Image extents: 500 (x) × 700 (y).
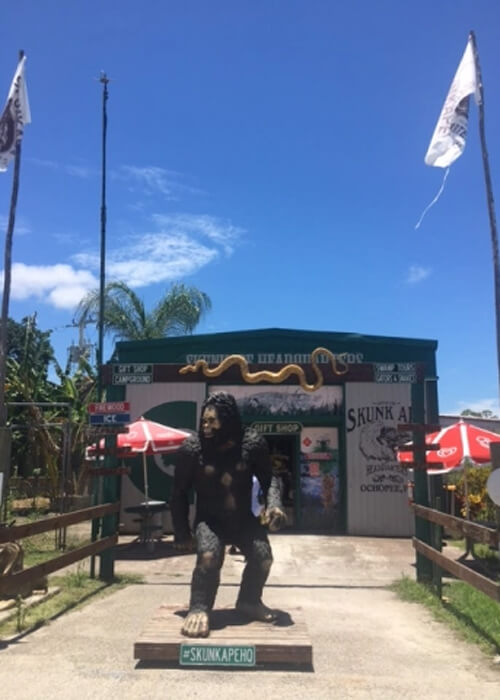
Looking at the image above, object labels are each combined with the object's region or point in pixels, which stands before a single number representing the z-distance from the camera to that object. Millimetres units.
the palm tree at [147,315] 20094
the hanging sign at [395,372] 9086
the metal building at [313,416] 14031
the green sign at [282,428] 14531
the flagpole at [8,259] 12570
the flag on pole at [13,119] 12594
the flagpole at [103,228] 17312
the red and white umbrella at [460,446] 9117
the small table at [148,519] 11663
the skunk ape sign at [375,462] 13867
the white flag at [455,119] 12898
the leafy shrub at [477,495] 12812
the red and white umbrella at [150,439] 11078
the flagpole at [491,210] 14122
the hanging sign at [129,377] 9453
